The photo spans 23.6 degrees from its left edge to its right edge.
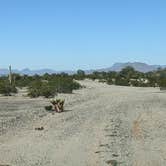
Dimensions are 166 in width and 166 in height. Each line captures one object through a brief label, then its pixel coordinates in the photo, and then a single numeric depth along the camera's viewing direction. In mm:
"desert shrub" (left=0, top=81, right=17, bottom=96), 37832
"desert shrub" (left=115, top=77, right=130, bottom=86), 58295
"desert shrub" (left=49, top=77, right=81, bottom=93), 41357
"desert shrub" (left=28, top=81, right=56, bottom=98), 35874
